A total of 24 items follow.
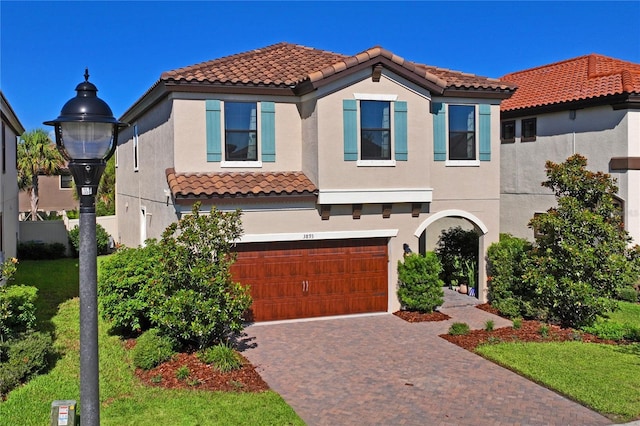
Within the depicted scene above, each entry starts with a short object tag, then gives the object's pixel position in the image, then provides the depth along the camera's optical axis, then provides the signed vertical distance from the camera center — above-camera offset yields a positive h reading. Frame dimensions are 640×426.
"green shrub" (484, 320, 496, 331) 14.62 -2.93
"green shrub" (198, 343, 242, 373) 11.39 -2.91
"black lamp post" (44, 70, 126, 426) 5.27 +0.28
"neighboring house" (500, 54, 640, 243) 19.41 +2.58
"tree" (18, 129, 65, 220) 37.56 +3.00
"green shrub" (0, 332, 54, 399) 10.30 -2.69
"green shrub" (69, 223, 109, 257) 28.33 -1.54
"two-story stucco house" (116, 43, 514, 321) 15.60 +1.16
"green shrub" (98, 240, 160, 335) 13.31 -1.87
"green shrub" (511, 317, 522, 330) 14.82 -2.94
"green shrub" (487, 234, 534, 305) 17.00 -1.88
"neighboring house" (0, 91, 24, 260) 19.28 +0.93
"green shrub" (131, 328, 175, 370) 11.40 -2.76
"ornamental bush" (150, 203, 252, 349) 11.69 -1.56
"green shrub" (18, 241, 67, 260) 27.23 -1.99
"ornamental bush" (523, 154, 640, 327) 14.74 -1.20
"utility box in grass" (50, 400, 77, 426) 7.11 -2.43
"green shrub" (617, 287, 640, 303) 19.44 -2.94
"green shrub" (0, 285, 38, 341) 11.20 -2.02
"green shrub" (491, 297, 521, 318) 16.42 -2.82
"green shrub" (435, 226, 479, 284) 19.61 -1.54
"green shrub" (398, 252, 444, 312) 16.36 -2.13
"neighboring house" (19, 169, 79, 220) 47.28 +0.73
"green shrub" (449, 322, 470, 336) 14.29 -2.95
